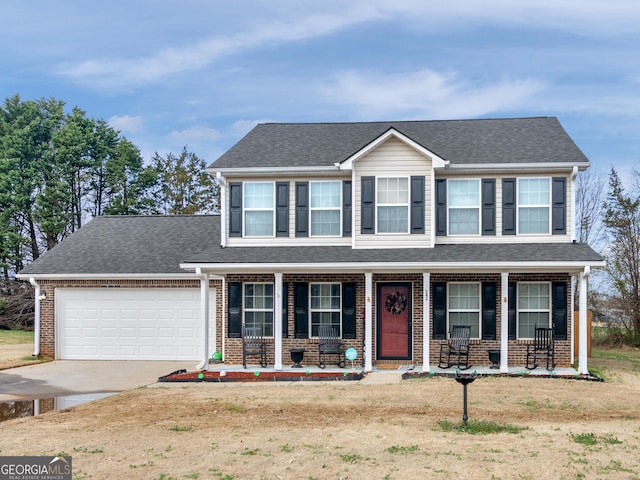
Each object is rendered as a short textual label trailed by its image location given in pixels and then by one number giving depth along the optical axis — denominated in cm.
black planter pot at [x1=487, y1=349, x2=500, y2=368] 1769
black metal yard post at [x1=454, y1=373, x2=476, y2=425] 1082
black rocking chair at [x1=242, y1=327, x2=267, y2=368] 1842
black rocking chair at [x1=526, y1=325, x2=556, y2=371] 1756
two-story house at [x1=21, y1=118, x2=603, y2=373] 1773
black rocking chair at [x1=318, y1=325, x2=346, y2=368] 1812
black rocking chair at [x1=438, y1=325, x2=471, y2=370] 1769
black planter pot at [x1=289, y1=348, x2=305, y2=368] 1814
